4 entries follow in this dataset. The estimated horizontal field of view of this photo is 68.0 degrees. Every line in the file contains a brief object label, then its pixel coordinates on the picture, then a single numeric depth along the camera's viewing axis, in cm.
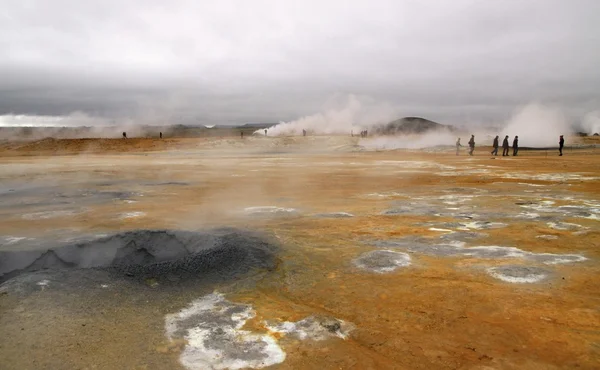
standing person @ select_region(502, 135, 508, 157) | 2988
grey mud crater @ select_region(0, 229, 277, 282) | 555
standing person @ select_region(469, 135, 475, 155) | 3110
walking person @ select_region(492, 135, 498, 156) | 3029
